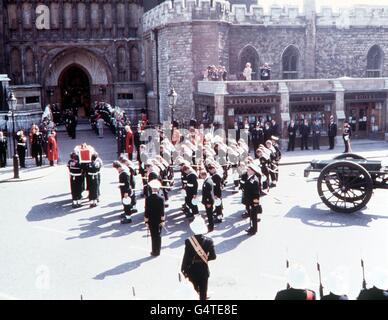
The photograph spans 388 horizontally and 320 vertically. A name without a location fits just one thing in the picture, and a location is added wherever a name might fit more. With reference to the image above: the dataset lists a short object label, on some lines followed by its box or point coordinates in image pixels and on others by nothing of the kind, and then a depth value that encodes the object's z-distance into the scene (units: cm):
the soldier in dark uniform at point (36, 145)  2034
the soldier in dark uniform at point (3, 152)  2012
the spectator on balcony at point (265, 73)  2694
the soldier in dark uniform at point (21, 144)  1995
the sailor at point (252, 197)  1123
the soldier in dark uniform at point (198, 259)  735
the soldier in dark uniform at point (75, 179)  1401
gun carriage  1209
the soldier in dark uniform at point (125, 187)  1234
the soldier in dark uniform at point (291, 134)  2395
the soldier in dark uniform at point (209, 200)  1154
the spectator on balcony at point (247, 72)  2682
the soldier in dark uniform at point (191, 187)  1238
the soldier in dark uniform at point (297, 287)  529
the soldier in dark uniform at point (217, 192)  1227
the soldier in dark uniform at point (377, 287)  516
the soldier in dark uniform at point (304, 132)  2420
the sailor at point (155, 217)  1001
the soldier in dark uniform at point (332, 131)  2412
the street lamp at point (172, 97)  2196
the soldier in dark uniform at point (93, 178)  1402
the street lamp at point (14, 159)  1782
